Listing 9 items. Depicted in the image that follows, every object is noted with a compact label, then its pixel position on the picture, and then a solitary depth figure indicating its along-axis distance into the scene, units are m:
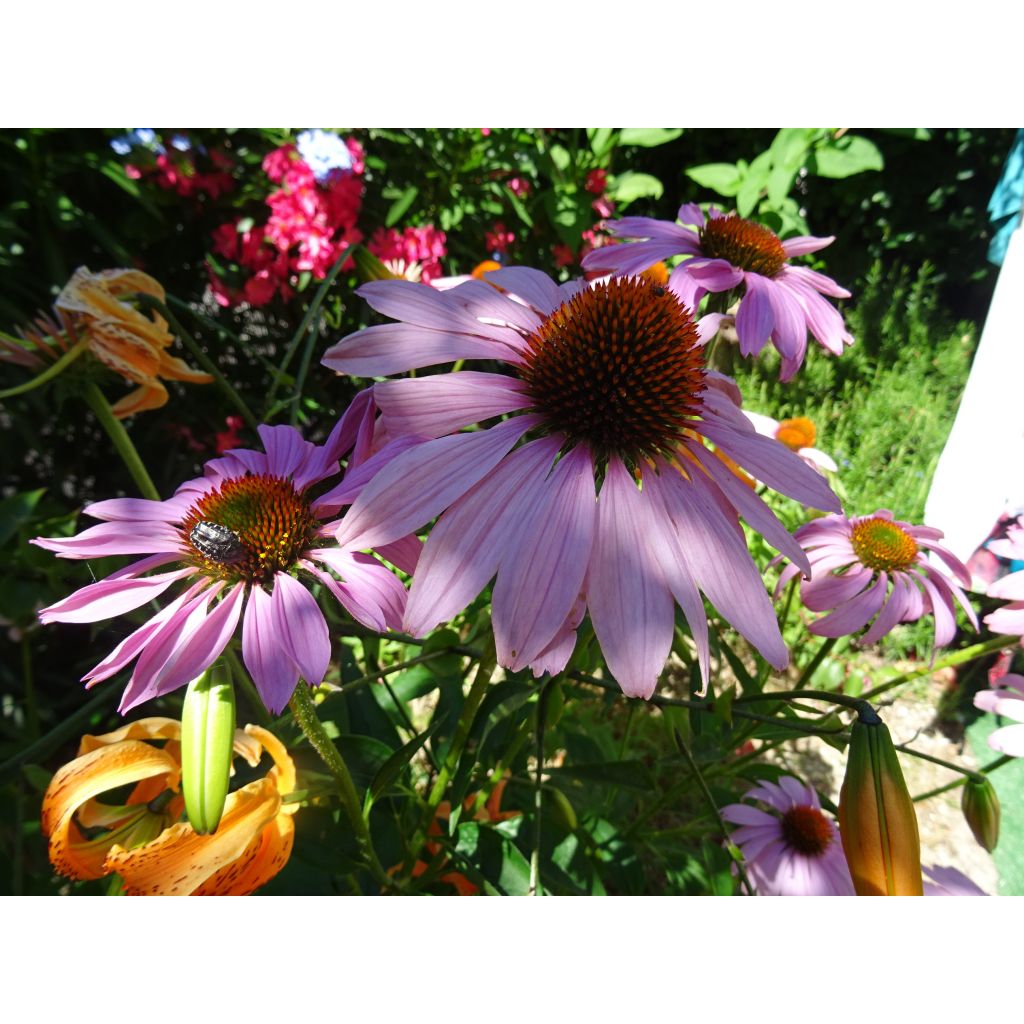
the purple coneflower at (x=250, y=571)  0.14
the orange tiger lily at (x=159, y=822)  0.14
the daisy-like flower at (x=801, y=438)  0.29
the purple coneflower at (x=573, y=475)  0.12
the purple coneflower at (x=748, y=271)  0.19
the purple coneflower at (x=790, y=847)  0.26
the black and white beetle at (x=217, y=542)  0.15
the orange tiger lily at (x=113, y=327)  0.20
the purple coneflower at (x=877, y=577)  0.21
